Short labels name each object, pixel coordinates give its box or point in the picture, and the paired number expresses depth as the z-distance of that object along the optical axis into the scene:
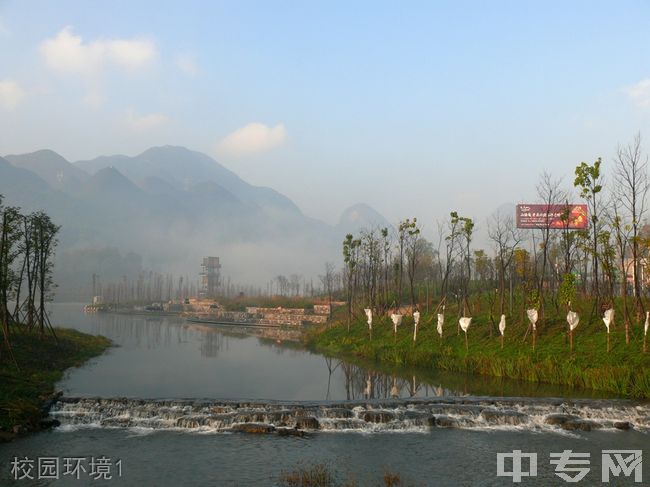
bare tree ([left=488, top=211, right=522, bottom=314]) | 35.46
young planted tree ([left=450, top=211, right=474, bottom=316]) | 37.00
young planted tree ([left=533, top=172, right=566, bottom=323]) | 30.68
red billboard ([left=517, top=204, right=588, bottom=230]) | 55.66
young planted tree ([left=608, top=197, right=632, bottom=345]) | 25.22
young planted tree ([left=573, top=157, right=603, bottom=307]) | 28.47
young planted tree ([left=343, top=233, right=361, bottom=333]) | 47.97
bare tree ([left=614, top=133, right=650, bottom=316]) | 24.71
